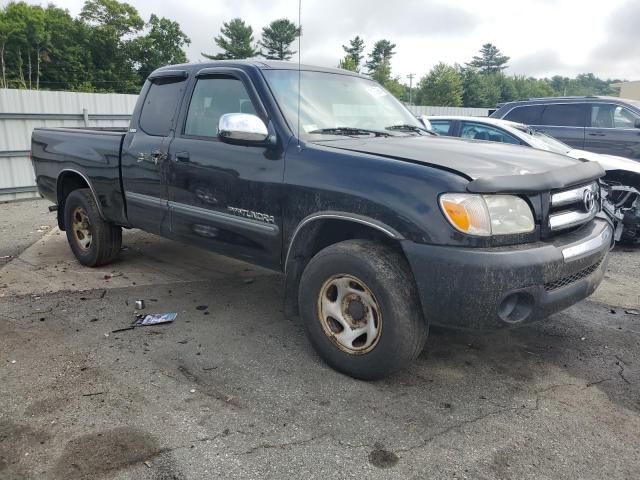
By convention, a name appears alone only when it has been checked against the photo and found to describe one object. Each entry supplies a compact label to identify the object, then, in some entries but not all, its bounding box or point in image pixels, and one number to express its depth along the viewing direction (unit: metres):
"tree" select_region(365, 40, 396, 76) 91.88
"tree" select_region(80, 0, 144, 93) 64.08
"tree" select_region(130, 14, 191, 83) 66.88
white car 6.46
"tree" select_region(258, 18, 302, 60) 61.22
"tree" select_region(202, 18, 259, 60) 72.81
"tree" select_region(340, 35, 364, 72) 76.40
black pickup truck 2.65
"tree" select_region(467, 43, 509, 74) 119.81
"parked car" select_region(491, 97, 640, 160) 9.00
